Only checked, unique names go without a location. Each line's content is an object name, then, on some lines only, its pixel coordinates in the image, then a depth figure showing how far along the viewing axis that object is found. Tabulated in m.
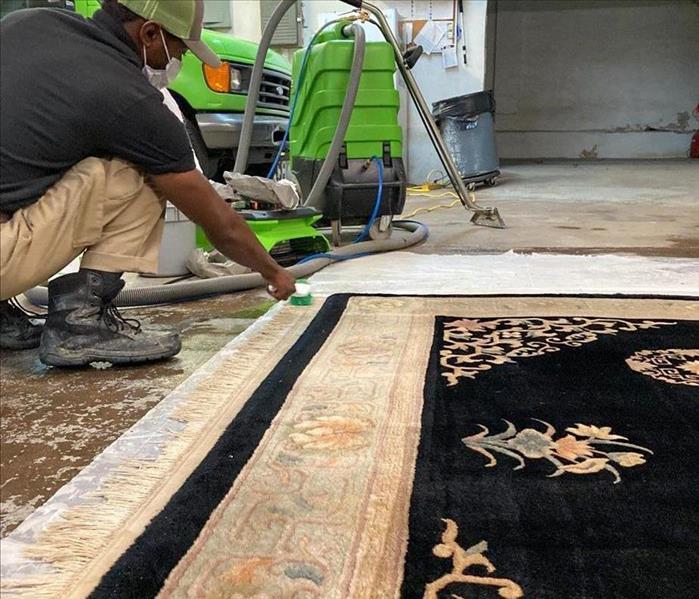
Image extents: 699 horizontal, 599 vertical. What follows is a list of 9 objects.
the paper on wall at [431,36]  5.63
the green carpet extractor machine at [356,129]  2.64
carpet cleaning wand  2.76
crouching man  1.14
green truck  2.95
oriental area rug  0.71
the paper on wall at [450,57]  5.72
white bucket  2.27
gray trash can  5.27
